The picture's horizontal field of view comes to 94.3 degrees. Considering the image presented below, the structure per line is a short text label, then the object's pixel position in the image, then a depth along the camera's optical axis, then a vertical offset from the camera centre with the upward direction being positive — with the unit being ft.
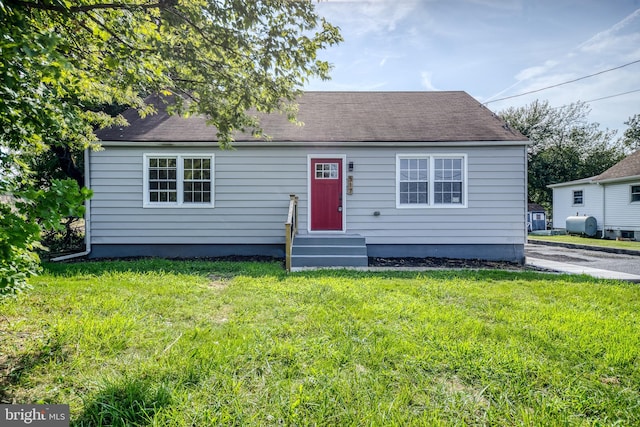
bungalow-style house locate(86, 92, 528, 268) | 24.73 +1.87
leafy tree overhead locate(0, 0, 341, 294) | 6.50 +5.67
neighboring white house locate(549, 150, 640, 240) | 44.96 +2.92
